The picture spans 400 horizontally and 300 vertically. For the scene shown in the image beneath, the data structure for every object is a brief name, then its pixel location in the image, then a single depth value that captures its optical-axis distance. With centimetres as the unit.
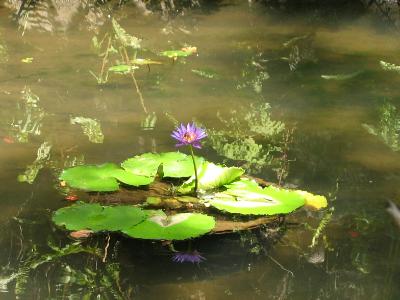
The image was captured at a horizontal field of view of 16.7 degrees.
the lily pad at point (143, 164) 400
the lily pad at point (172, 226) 370
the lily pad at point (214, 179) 396
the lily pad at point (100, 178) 392
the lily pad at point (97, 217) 373
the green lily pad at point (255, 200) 384
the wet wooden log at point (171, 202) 384
